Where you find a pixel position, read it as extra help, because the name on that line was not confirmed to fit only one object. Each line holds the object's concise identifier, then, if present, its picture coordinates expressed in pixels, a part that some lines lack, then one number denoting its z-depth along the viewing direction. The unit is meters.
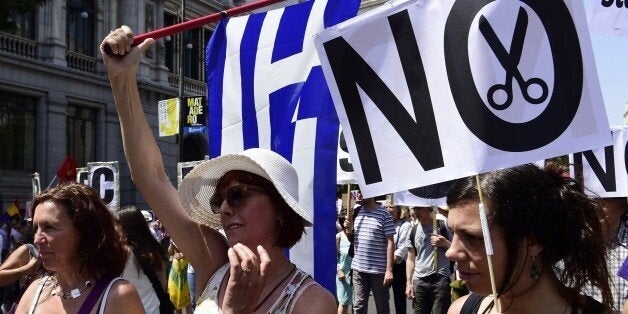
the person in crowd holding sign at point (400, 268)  9.42
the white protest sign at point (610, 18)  5.30
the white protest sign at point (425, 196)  7.19
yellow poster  22.44
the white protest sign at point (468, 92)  2.61
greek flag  3.66
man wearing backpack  8.23
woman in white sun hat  2.44
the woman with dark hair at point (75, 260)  3.10
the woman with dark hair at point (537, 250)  2.21
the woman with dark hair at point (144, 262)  4.91
